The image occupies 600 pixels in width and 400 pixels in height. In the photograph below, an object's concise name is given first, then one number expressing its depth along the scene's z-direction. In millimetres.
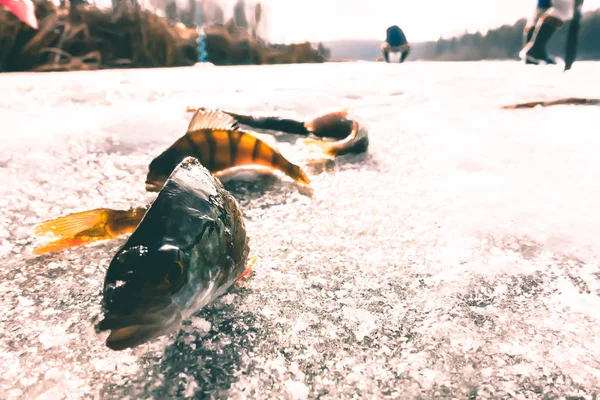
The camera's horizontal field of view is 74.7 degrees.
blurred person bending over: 11743
